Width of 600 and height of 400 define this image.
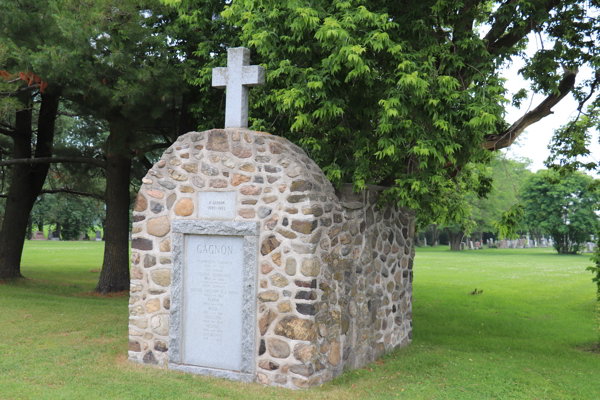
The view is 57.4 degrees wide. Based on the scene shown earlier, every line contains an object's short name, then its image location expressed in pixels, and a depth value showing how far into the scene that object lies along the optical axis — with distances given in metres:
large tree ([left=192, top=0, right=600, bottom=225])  7.59
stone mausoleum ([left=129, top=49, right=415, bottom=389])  6.83
